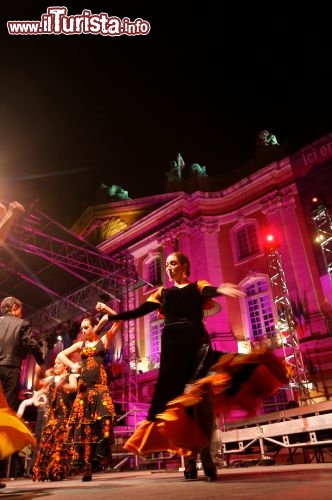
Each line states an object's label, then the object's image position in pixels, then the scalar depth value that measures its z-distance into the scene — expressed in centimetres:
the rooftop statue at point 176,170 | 2303
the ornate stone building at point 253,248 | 1544
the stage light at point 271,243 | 1605
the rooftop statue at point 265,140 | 2070
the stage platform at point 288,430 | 607
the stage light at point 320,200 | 1540
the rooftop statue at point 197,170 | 2228
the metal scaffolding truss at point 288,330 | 1298
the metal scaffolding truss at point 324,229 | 1534
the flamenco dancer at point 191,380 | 324
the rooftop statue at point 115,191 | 2777
